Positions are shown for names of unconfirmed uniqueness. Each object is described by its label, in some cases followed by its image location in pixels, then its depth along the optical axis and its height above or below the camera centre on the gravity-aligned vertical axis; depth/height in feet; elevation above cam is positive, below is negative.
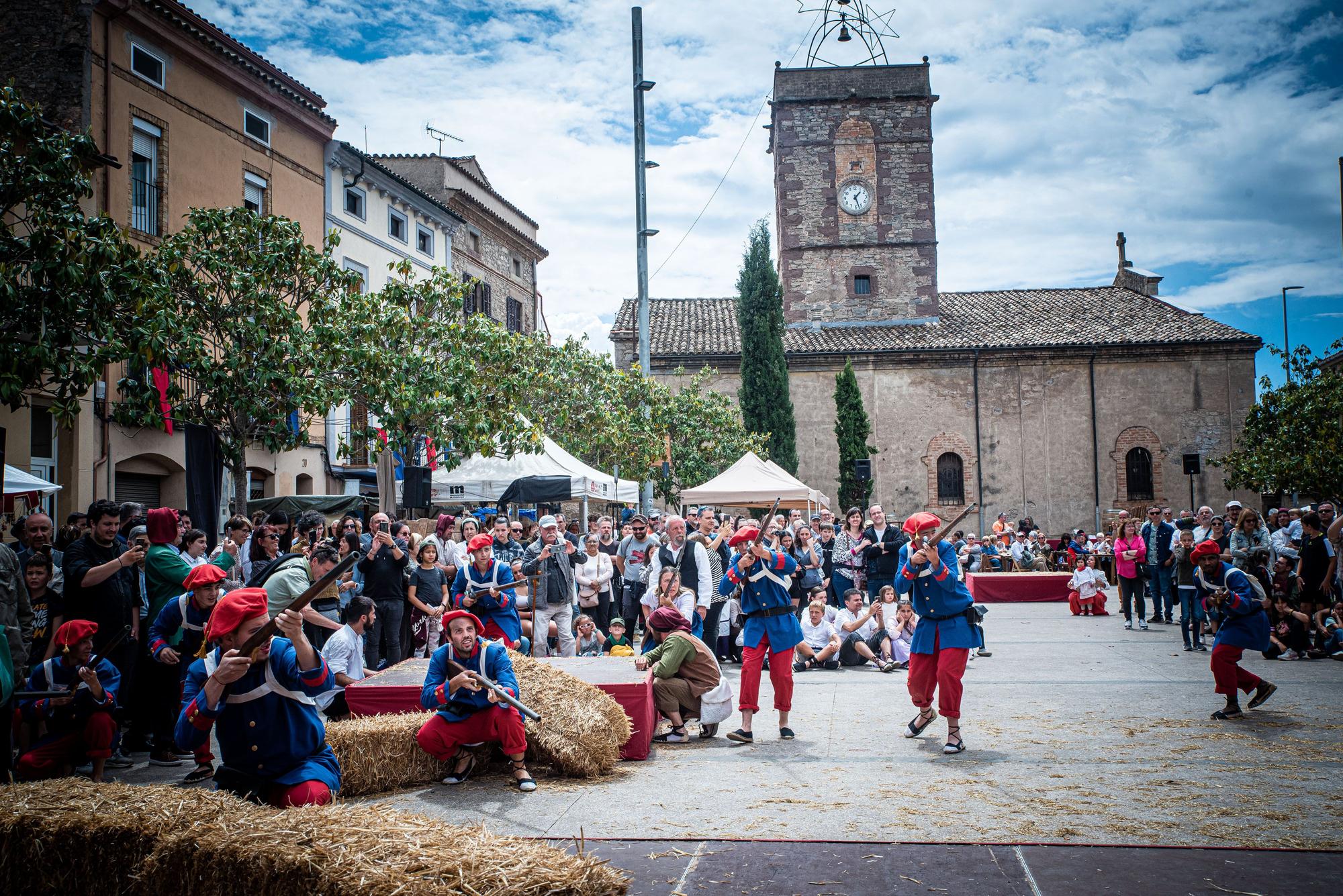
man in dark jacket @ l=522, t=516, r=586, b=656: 38.58 -3.50
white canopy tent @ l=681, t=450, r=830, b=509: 64.08 +0.44
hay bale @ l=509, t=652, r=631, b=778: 23.02 -5.28
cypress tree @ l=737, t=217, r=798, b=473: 118.93 +16.81
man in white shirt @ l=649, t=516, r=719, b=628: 37.99 -2.61
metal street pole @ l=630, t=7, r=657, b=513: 61.36 +19.91
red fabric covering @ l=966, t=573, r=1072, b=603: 77.51 -7.55
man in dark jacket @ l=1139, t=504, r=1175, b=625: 51.34 -3.89
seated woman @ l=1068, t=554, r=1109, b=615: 64.49 -6.77
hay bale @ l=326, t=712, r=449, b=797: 22.27 -5.71
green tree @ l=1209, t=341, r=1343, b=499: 83.10 +4.39
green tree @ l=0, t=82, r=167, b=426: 32.35 +8.07
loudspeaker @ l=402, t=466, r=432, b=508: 47.80 +0.66
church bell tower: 136.26 +42.97
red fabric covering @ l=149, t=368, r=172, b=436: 50.37 +6.20
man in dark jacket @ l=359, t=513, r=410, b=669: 33.68 -2.78
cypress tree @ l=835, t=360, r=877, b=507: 123.24 +8.69
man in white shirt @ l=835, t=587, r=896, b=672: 41.86 -5.84
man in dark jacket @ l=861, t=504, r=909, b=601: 47.06 -2.93
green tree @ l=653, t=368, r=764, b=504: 102.94 +6.35
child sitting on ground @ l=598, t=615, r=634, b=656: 41.85 -6.00
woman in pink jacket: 54.24 -4.54
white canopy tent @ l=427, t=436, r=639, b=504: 56.24 +1.26
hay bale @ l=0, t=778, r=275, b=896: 13.30 -4.38
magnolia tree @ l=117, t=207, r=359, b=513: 48.93 +8.66
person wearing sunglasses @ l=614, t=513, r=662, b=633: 44.39 -2.80
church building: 128.47 +10.55
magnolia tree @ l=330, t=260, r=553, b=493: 54.85 +7.53
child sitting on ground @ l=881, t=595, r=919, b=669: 42.09 -6.03
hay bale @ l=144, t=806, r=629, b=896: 11.16 -4.16
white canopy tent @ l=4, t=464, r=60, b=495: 37.78 +1.00
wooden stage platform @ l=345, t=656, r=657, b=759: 25.68 -5.07
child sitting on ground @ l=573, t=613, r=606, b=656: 40.52 -5.65
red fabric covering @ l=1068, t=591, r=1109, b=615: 64.44 -7.56
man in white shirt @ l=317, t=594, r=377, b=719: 27.07 -4.14
